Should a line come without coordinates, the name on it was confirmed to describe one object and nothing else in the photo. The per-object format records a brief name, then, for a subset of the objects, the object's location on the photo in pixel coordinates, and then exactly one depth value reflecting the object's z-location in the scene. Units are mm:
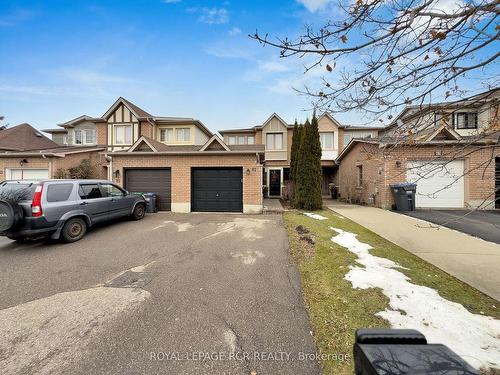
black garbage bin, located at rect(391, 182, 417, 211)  10625
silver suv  5258
